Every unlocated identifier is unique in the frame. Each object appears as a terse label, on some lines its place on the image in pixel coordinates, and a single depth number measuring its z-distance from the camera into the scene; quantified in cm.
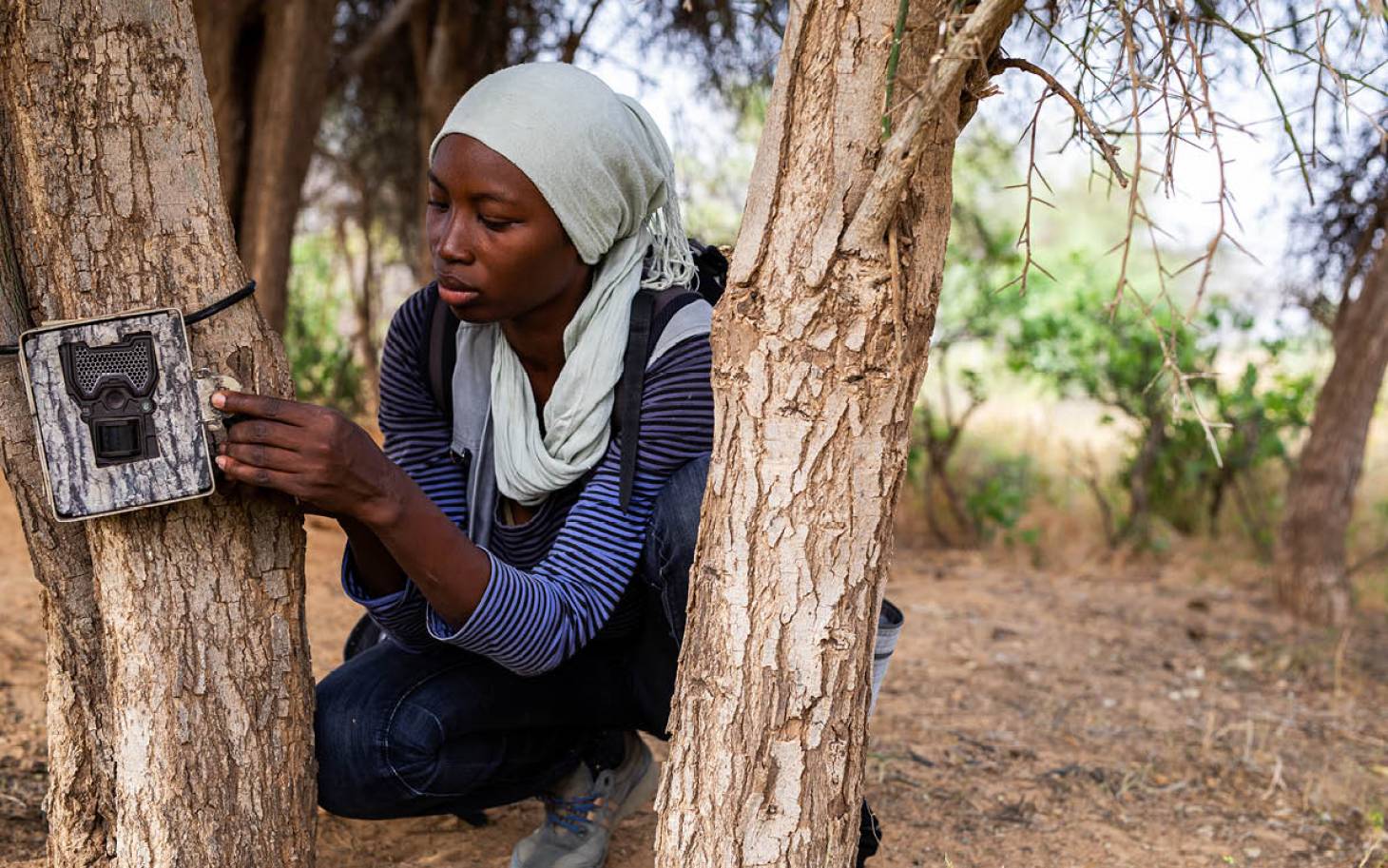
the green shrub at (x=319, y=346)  685
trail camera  157
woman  183
